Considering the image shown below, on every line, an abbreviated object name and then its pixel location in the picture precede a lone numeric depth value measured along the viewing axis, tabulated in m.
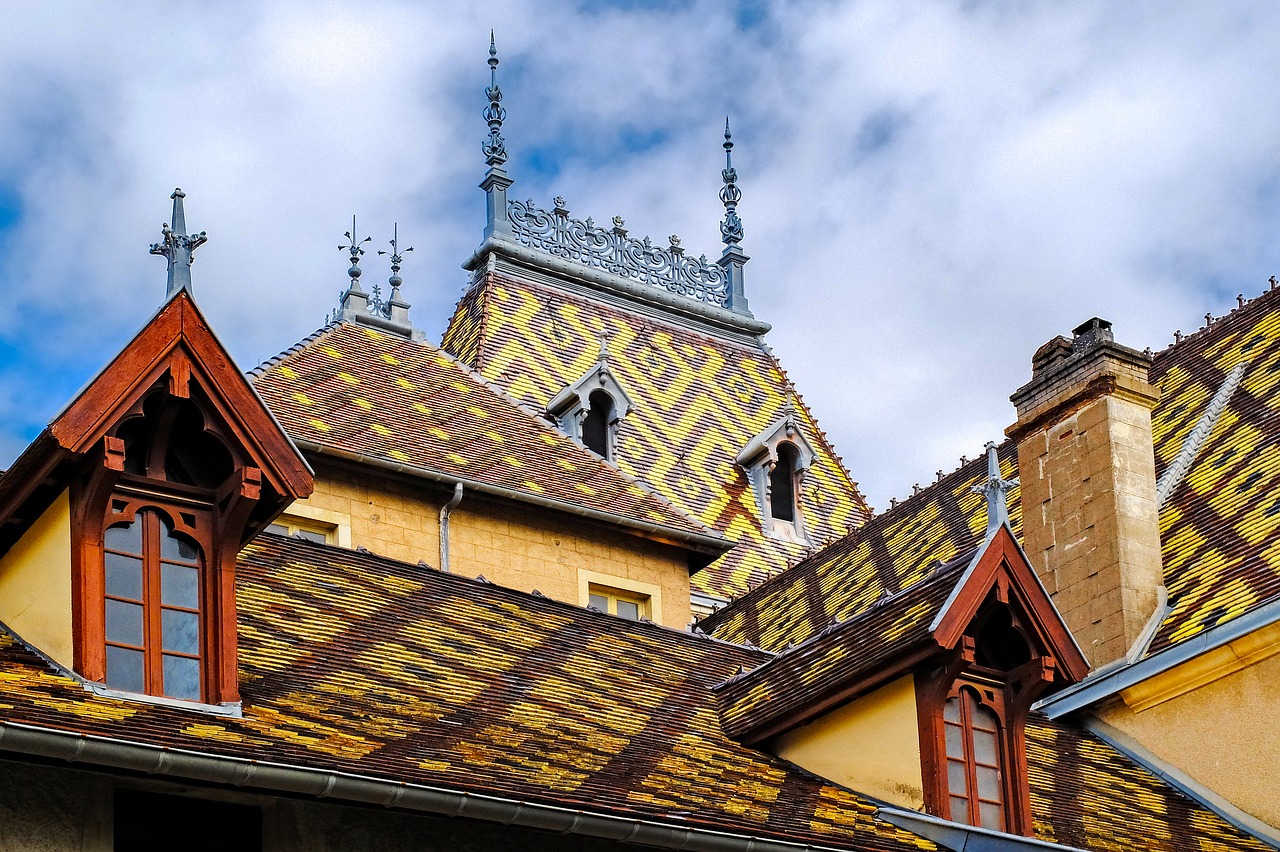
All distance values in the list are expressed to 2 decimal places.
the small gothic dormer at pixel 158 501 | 11.00
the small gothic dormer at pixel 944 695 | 13.55
